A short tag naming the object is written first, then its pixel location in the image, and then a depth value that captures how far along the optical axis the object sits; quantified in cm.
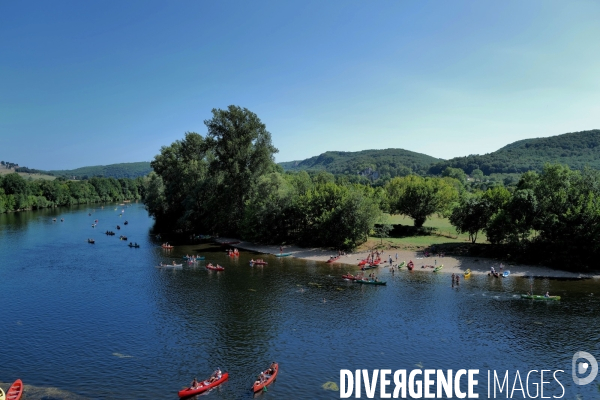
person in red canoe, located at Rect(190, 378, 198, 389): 3107
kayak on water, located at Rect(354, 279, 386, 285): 6006
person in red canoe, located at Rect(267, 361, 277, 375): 3333
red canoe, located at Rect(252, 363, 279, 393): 3127
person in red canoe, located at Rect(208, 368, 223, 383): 3225
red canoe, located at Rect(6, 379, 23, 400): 2992
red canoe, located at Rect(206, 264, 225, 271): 6948
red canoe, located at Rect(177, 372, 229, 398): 3061
